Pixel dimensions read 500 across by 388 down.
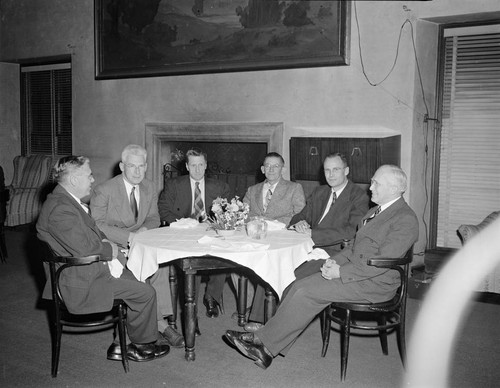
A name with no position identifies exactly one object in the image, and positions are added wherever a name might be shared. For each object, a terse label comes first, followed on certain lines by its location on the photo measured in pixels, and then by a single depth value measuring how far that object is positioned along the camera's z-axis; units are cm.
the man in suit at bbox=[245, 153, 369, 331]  393
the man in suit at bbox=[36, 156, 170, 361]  310
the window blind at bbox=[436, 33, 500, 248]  527
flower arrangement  364
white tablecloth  325
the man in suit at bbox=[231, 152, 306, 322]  457
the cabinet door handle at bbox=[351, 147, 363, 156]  491
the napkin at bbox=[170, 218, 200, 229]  396
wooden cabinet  483
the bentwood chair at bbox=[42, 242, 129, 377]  305
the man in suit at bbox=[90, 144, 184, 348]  389
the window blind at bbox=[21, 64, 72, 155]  838
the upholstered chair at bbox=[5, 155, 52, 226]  789
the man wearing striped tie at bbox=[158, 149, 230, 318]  464
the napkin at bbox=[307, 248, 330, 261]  357
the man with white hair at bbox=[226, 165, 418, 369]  321
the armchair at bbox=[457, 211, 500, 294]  471
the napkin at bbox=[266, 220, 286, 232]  394
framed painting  551
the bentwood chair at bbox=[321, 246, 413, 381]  314
